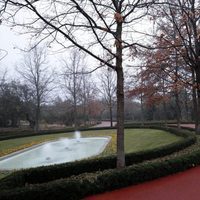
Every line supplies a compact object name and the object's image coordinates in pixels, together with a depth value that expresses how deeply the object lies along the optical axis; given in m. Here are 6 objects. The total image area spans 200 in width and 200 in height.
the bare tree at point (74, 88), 29.07
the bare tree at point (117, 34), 6.53
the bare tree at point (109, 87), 32.04
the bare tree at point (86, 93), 34.70
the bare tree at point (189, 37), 11.77
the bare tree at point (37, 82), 28.80
